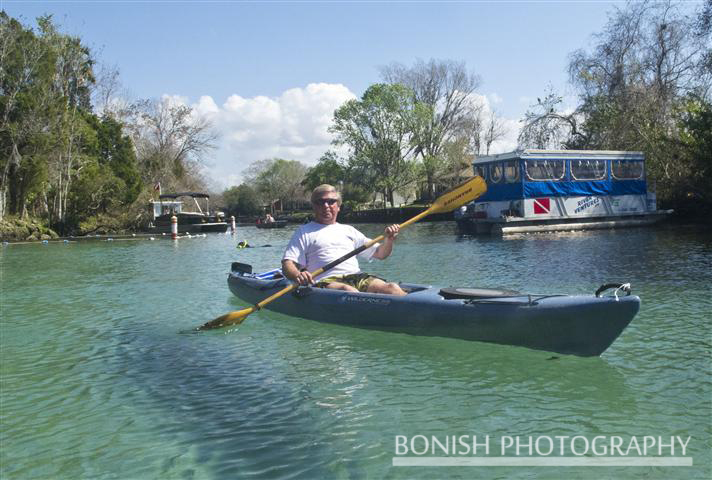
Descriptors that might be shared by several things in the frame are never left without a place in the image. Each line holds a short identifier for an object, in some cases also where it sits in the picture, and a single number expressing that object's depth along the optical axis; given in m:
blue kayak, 5.48
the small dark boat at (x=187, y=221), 36.62
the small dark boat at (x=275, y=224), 42.94
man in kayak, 7.00
